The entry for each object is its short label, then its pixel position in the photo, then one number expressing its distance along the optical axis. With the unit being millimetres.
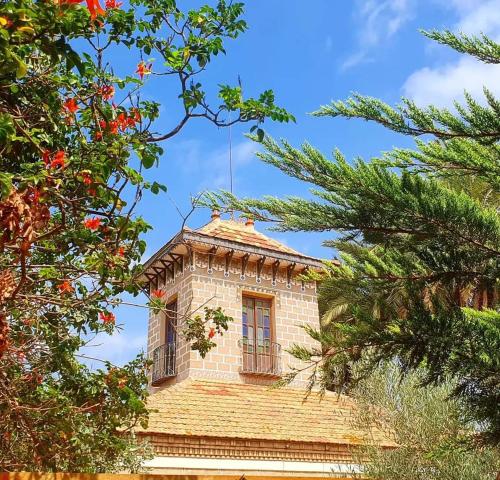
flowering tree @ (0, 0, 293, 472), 3348
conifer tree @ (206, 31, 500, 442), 7262
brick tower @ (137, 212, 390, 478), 11453
